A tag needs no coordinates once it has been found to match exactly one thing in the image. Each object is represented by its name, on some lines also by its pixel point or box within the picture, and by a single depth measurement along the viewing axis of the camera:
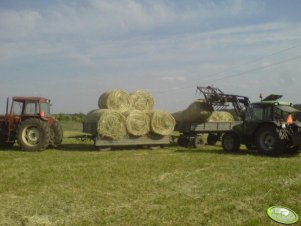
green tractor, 9.64
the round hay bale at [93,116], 11.00
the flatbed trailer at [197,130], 12.36
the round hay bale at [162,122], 11.40
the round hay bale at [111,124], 10.74
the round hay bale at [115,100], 11.31
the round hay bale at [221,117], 13.24
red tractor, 10.74
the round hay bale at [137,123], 11.02
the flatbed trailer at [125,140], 10.90
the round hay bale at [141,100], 11.63
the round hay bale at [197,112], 12.63
